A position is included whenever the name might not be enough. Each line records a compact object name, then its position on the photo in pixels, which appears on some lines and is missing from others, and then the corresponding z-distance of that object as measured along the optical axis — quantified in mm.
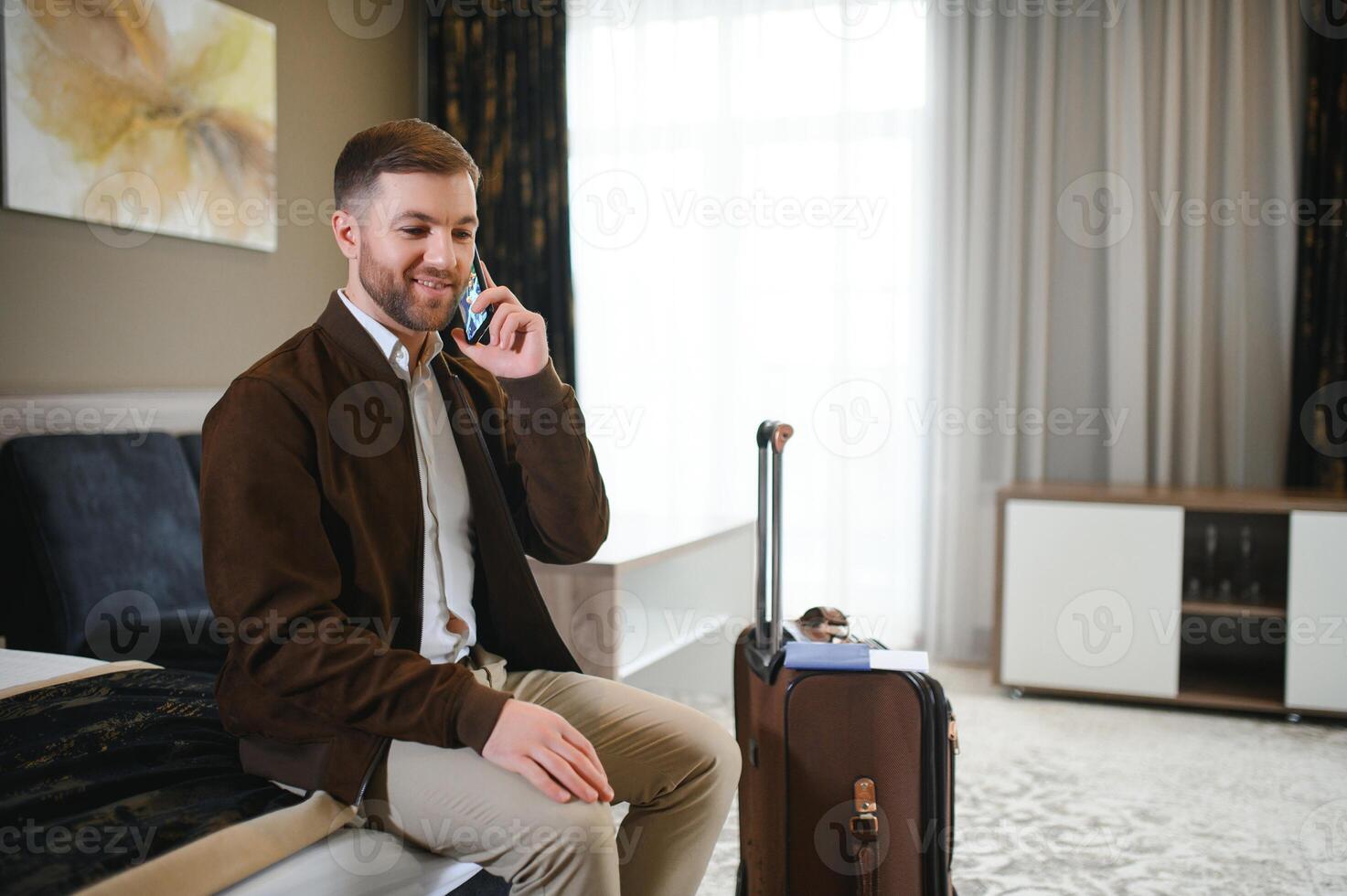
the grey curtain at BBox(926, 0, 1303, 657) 3520
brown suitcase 1609
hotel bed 1043
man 1155
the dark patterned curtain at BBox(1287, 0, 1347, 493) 3379
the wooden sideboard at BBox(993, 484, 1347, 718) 3066
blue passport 1641
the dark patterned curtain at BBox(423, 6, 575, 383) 4293
